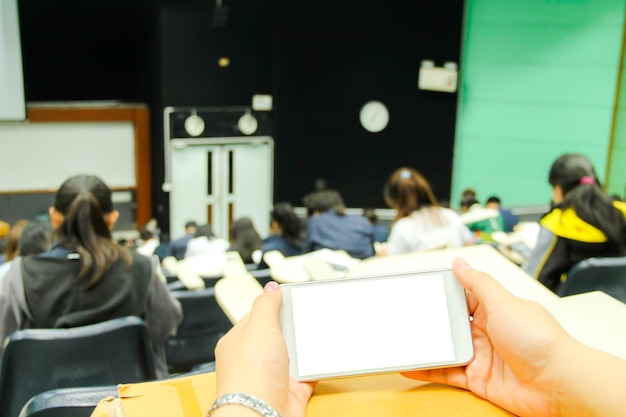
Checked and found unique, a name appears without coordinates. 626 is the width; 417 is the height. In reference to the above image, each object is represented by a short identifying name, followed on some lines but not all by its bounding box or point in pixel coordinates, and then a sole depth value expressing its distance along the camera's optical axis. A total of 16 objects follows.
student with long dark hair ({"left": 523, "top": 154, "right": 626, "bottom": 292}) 2.68
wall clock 8.16
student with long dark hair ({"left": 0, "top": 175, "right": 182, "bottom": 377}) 2.19
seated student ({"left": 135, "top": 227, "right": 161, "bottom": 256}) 5.84
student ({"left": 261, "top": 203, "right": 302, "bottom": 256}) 4.52
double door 8.06
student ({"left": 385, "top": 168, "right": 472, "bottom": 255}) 3.62
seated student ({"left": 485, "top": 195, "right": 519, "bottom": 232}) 5.76
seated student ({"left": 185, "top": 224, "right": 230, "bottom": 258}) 5.12
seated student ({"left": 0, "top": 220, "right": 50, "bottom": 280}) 3.18
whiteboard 8.05
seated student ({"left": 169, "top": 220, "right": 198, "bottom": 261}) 5.45
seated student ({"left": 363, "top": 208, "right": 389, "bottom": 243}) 5.68
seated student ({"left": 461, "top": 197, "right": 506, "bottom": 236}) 5.03
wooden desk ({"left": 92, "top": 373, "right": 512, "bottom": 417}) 0.68
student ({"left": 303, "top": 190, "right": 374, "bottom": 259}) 4.38
